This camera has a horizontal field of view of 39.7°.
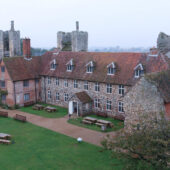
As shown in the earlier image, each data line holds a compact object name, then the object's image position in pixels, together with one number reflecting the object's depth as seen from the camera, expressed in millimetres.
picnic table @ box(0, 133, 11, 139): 24180
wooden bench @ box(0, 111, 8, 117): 32688
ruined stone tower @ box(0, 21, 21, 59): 47094
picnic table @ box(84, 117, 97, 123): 29508
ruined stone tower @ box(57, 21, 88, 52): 47688
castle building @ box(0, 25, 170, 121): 30422
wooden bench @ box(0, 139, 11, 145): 23034
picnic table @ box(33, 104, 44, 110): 36556
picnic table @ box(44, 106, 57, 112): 35156
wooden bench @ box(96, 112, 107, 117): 32088
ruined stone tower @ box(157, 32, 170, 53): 32156
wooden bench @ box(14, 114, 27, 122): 30288
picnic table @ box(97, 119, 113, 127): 28025
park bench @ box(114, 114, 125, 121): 30464
